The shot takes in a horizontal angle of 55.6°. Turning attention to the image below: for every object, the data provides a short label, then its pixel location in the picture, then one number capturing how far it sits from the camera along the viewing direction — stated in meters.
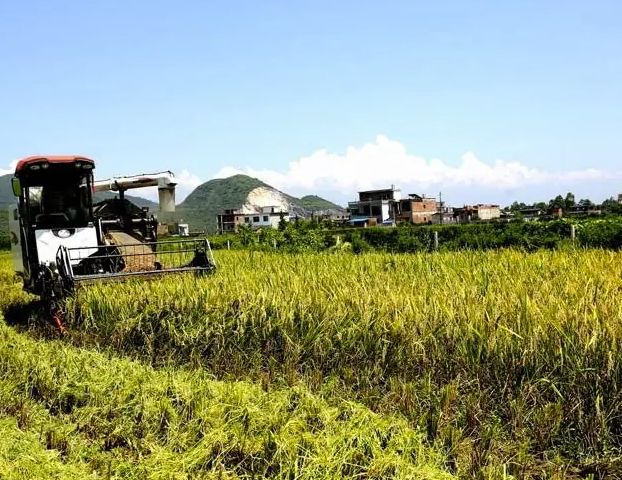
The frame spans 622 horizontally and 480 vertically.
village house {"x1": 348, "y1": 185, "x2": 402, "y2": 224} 85.88
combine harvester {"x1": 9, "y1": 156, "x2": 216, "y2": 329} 8.92
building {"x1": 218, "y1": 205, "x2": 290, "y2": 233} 95.44
